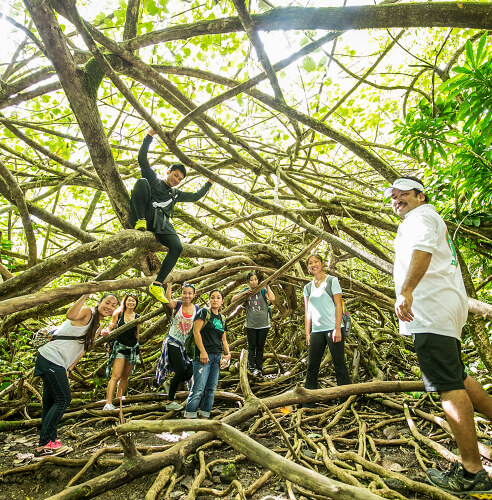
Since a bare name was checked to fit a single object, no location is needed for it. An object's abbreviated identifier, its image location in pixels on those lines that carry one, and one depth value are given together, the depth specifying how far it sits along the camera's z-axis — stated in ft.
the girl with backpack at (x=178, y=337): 11.82
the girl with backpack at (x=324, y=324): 11.02
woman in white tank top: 9.08
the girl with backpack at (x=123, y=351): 12.03
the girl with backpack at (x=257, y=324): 14.46
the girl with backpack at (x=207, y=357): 10.27
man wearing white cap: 5.31
